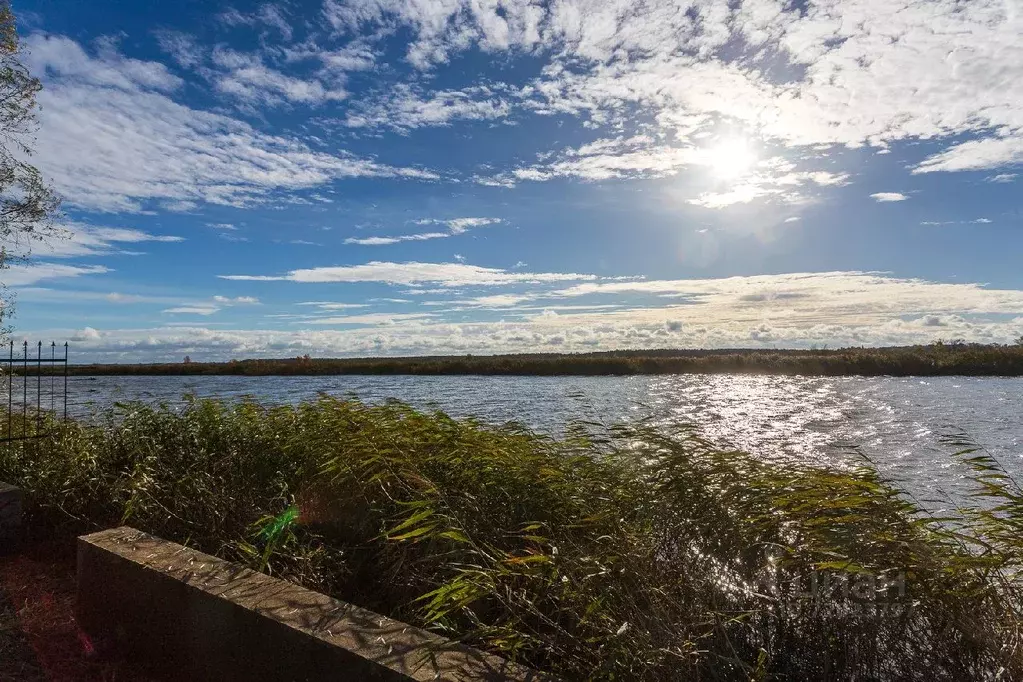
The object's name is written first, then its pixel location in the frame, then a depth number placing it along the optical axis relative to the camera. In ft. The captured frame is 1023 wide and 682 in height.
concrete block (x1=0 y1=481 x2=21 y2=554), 18.10
